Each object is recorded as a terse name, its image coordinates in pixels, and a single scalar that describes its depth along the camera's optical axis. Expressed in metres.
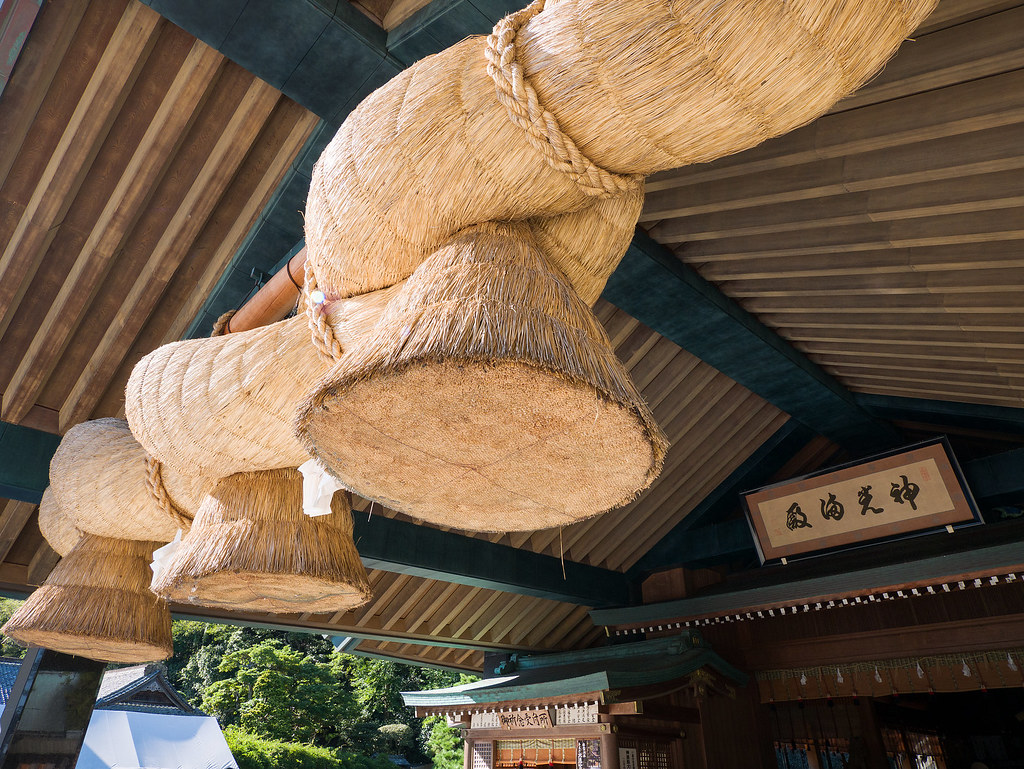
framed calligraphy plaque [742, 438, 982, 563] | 4.86
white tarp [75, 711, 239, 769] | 8.21
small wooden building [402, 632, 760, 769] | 5.31
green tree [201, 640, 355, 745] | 11.43
